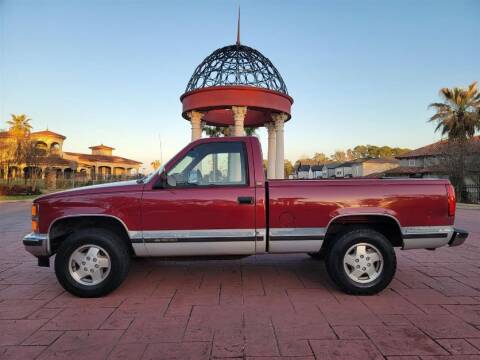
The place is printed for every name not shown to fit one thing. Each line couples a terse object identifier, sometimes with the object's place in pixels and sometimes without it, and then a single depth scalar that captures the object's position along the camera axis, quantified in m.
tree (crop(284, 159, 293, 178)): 99.22
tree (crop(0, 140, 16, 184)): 32.51
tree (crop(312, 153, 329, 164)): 132.62
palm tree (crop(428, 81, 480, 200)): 26.61
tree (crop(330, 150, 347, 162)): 122.12
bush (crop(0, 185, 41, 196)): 28.03
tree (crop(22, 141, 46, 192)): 32.38
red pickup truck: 3.97
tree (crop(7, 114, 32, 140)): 34.02
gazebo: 14.72
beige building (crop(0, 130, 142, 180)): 34.75
